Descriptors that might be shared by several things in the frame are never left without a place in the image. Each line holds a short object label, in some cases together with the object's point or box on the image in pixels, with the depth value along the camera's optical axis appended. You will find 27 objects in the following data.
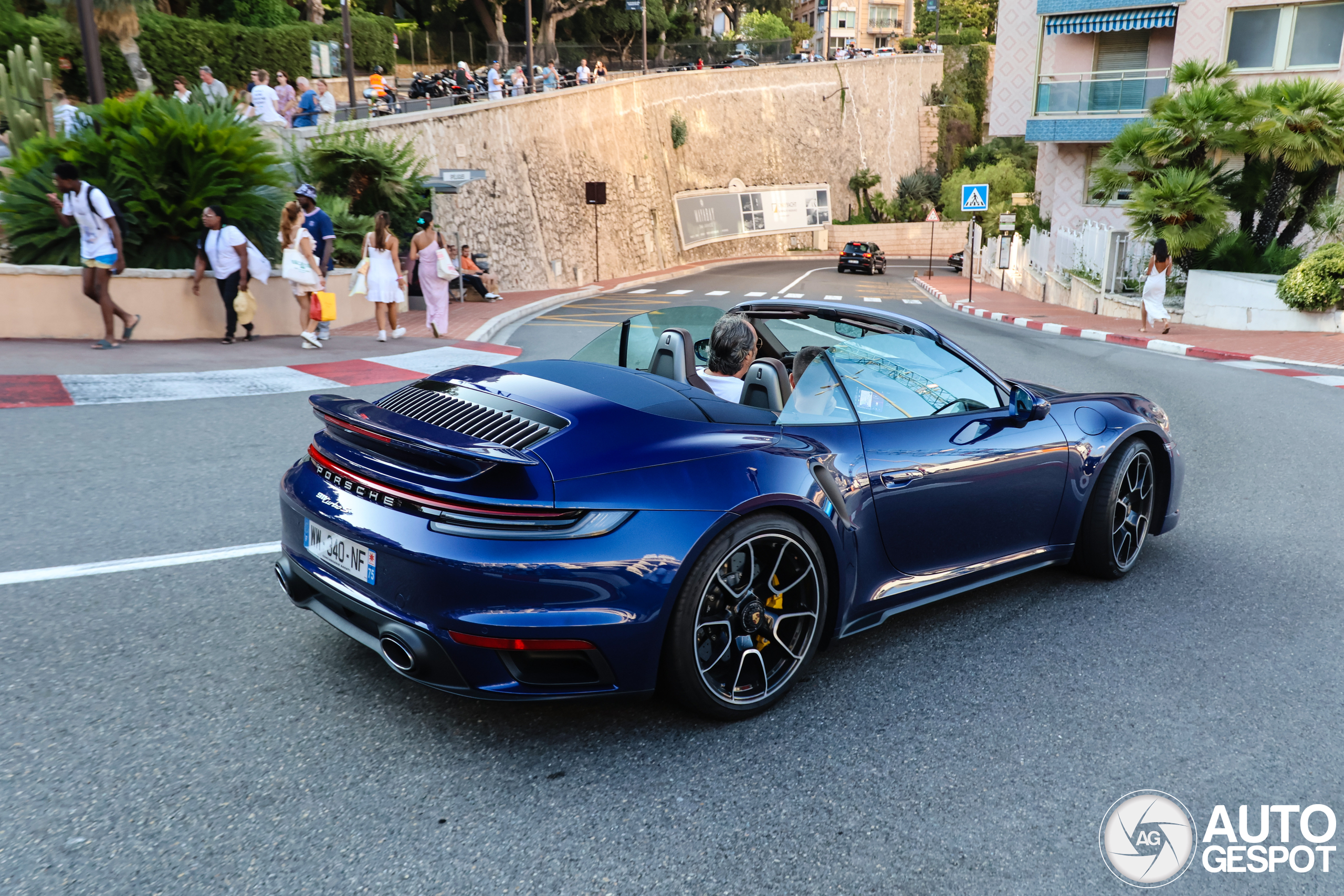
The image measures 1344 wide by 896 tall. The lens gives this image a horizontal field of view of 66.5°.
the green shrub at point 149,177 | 12.30
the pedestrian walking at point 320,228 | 12.52
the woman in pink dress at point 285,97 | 26.38
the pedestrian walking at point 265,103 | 23.17
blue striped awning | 28.00
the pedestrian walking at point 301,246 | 11.84
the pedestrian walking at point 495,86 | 33.59
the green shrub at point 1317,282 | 17.50
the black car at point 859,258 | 44.59
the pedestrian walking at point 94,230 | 10.09
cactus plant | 17.00
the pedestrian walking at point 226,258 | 11.47
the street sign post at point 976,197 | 30.36
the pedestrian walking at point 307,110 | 24.50
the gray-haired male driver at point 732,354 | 4.23
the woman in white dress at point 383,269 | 13.14
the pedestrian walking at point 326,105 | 25.50
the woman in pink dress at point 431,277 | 14.27
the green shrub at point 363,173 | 19.17
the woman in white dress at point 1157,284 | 18.08
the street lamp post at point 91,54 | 12.85
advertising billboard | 52.56
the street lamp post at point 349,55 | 26.84
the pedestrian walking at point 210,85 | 21.17
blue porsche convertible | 2.89
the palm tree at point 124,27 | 29.75
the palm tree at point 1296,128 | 19.19
